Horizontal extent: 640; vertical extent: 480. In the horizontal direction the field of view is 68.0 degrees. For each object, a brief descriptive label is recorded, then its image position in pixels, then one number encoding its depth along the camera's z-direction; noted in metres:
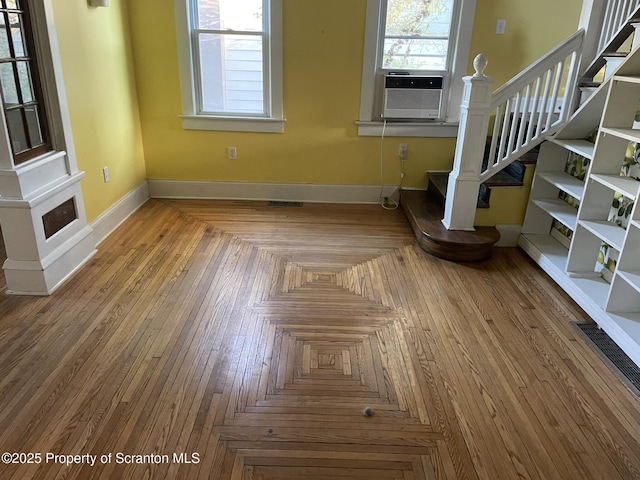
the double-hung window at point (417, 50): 4.03
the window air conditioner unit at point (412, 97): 4.15
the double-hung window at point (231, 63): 4.05
